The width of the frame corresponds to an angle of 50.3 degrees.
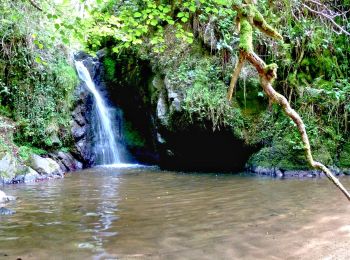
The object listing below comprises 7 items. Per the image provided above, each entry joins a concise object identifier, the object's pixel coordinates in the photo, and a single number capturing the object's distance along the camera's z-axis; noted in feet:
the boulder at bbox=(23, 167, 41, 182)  30.50
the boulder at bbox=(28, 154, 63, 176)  32.89
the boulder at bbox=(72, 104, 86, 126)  44.70
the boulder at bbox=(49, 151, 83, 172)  39.32
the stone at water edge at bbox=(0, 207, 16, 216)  17.72
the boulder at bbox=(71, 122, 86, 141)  43.57
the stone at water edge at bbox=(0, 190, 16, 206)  20.97
